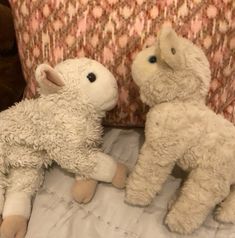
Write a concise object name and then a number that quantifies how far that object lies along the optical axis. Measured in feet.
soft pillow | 2.69
